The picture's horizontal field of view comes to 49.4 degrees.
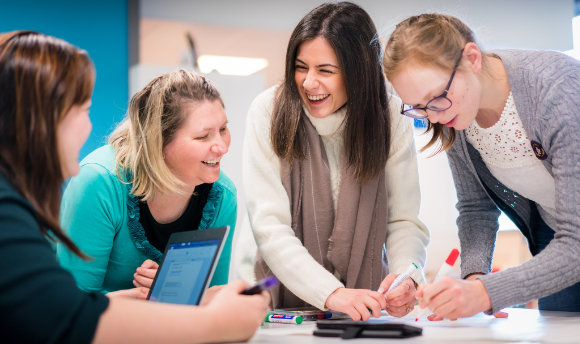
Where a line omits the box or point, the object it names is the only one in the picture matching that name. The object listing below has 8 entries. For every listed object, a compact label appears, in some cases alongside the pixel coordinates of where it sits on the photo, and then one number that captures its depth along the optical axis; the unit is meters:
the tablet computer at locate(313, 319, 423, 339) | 1.08
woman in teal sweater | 1.44
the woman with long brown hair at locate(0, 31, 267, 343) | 0.78
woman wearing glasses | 1.23
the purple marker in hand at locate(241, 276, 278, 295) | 0.96
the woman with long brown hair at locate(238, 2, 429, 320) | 1.63
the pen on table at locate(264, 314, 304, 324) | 1.37
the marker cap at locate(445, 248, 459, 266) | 1.56
